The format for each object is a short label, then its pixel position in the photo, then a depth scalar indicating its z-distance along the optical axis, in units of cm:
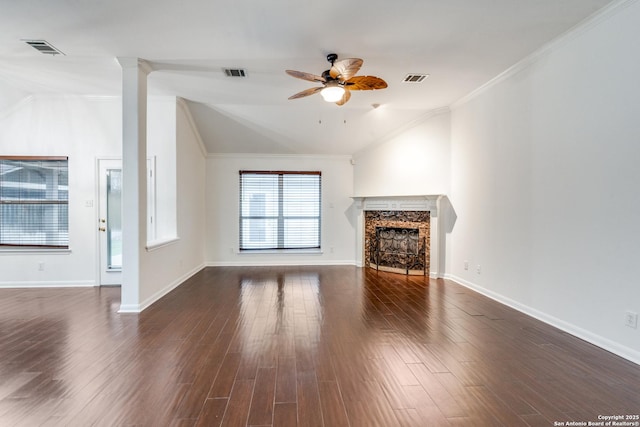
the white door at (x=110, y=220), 511
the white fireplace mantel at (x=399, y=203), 569
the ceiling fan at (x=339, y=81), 322
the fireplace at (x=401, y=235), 573
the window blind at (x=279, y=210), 704
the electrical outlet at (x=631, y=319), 258
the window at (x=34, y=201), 504
